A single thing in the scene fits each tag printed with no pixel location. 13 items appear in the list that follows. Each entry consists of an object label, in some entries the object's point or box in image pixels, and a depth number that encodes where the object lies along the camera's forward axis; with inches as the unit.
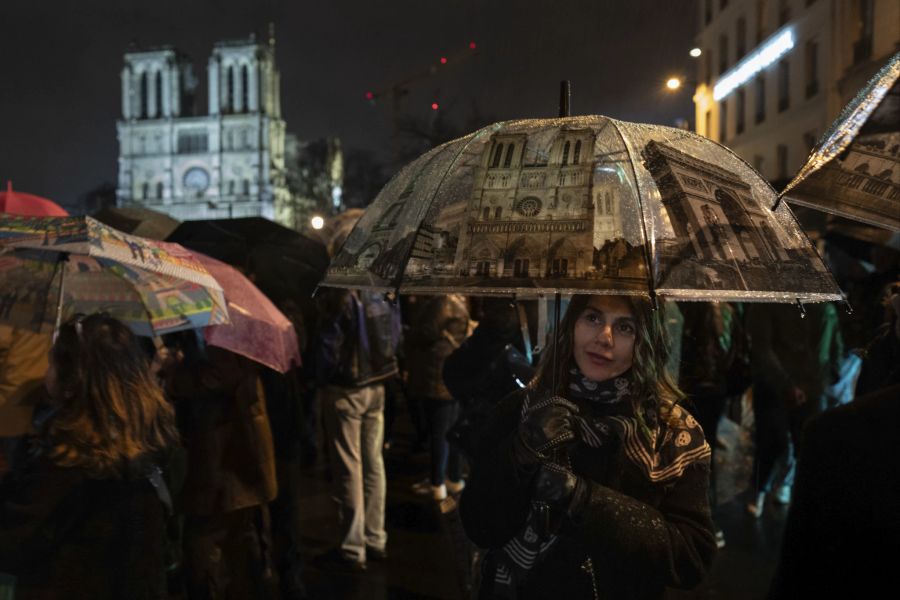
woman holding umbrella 86.0
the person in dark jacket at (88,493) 112.3
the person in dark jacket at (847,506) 41.9
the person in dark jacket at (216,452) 167.0
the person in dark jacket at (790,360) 258.7
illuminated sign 1093.8
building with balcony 813.2
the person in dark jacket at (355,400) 219.1
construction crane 3159.5
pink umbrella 165.0
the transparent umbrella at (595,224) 83.9
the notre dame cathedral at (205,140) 4488.2
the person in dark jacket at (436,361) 285.1
